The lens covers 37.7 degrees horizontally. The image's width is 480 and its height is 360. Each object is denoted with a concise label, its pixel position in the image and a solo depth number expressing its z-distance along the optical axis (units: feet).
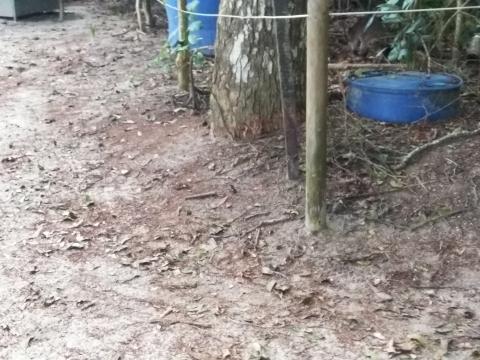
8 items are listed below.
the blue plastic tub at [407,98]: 12.18
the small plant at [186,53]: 13.79
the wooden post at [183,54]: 13.96
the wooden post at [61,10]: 24.94
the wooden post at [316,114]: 8.70
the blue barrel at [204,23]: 17.13
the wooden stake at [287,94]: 10.11
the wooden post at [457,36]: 14.20
